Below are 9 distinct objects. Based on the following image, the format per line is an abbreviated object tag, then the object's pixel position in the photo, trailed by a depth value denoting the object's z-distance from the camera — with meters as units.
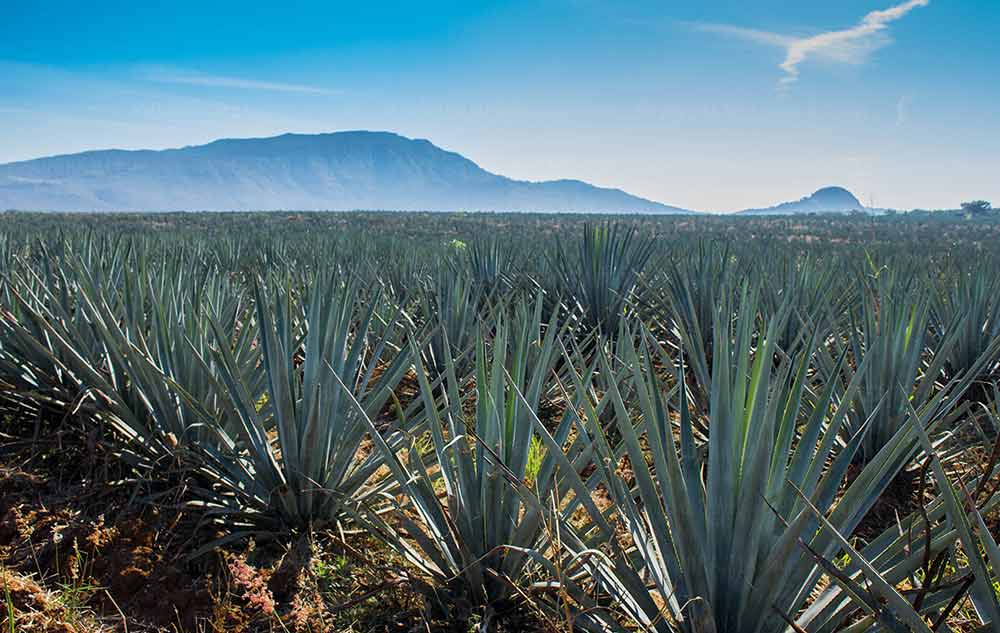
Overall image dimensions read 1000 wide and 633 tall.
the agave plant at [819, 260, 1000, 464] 2.71
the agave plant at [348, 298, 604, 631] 1.69
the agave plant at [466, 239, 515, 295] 5.89
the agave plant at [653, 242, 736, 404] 4.33
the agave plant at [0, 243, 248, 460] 2.33
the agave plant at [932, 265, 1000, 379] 3.96
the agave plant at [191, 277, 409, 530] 2.03
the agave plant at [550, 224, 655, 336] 5.15
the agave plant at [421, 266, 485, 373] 3.88
